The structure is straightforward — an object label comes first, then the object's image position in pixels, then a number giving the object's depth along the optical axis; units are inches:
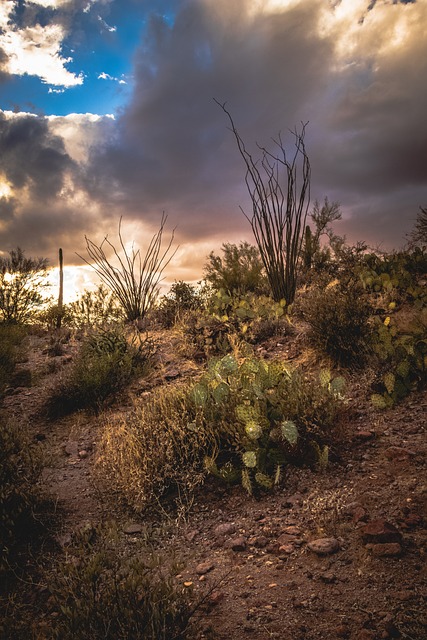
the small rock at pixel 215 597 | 76.7
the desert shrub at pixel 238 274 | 393.3
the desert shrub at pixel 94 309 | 454.0
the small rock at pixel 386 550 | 80.0
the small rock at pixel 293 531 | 94.9
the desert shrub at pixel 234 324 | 259.4
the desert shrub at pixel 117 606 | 63.2
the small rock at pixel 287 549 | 89.2
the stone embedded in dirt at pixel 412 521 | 88.0
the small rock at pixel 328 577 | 77.9
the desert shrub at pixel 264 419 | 118.6
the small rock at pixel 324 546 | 85.4
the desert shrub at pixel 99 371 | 218.5
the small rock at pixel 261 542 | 93.8
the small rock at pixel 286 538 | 92.6
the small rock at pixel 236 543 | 93.9
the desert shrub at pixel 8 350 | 269.3
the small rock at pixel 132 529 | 107.0
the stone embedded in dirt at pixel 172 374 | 233.7
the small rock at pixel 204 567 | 88.0
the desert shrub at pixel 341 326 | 192.4
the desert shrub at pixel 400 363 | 151.3
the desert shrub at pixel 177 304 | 365.1
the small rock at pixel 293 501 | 106.3
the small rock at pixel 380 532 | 83.2
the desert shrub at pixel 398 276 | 231.3
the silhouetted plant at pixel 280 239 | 324.8
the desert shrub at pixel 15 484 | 101.8
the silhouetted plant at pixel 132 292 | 432.8
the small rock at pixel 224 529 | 101.0
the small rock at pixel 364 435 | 131.1
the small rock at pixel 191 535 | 101.6
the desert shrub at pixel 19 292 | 526.0
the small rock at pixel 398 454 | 115.3
